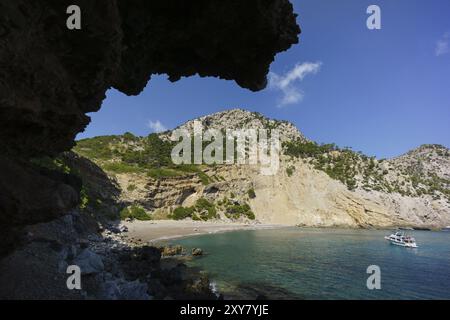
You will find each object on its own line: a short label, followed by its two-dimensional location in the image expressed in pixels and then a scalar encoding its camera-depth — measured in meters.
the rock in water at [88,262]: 18.43
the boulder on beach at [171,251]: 39.67
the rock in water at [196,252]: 39.78
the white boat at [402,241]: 52.53
